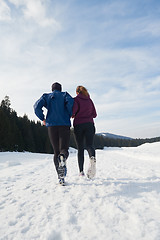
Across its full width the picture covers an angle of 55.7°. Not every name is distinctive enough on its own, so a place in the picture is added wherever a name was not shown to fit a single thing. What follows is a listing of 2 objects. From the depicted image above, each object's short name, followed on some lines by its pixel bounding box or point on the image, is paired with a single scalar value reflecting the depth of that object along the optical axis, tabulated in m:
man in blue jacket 3.30
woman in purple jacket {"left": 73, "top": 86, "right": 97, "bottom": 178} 3.69
